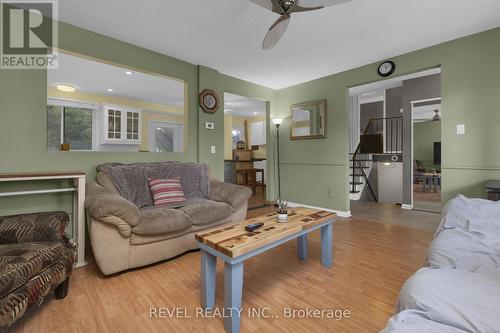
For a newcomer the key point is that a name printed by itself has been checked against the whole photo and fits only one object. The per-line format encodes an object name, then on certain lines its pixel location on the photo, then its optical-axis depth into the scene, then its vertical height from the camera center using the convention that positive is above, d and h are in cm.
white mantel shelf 205 -26
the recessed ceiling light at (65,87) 450 +151
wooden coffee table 135 -50
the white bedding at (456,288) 70 -46
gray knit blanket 262 -14
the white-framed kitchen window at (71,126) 489 +84
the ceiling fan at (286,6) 181 +126
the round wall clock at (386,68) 336 +142
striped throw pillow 271 -31
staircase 554 +44
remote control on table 169 -45
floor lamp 477 +52
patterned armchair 122 -56
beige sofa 191 -56
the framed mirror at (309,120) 421 +86
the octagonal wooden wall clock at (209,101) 359 +101
